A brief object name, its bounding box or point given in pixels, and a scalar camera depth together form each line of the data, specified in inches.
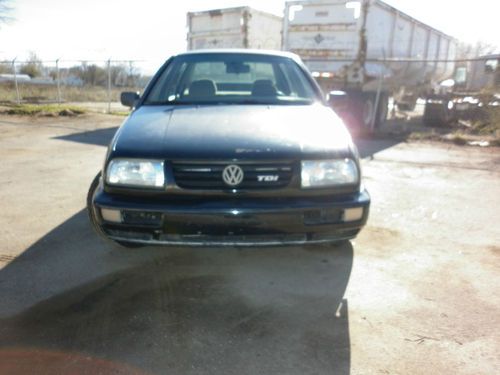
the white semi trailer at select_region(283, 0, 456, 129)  374.6
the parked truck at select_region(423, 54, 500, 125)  431.2
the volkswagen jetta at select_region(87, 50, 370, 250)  95.8
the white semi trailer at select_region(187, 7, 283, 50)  425.4
